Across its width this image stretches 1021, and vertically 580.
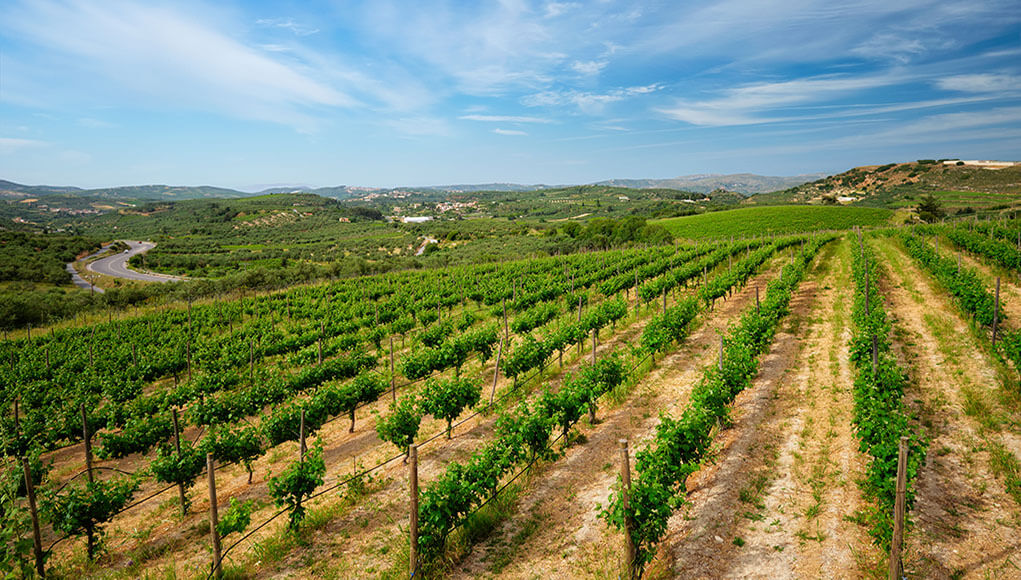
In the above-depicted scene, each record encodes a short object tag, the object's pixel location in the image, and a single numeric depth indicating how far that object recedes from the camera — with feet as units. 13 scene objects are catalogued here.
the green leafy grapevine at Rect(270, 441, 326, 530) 23.61
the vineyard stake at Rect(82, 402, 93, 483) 29.17
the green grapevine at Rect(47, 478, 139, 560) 22.17
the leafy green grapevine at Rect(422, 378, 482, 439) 33.86
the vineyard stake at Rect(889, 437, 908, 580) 16.34
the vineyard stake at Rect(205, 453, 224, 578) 20.31
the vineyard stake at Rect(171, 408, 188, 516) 28.14
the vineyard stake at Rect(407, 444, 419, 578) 19.51
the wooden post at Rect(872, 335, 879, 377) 32.37
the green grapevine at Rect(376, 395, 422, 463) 30.53
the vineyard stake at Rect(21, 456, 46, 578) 20.43
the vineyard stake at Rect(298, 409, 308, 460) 31.42
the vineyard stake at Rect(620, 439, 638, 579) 18.42
